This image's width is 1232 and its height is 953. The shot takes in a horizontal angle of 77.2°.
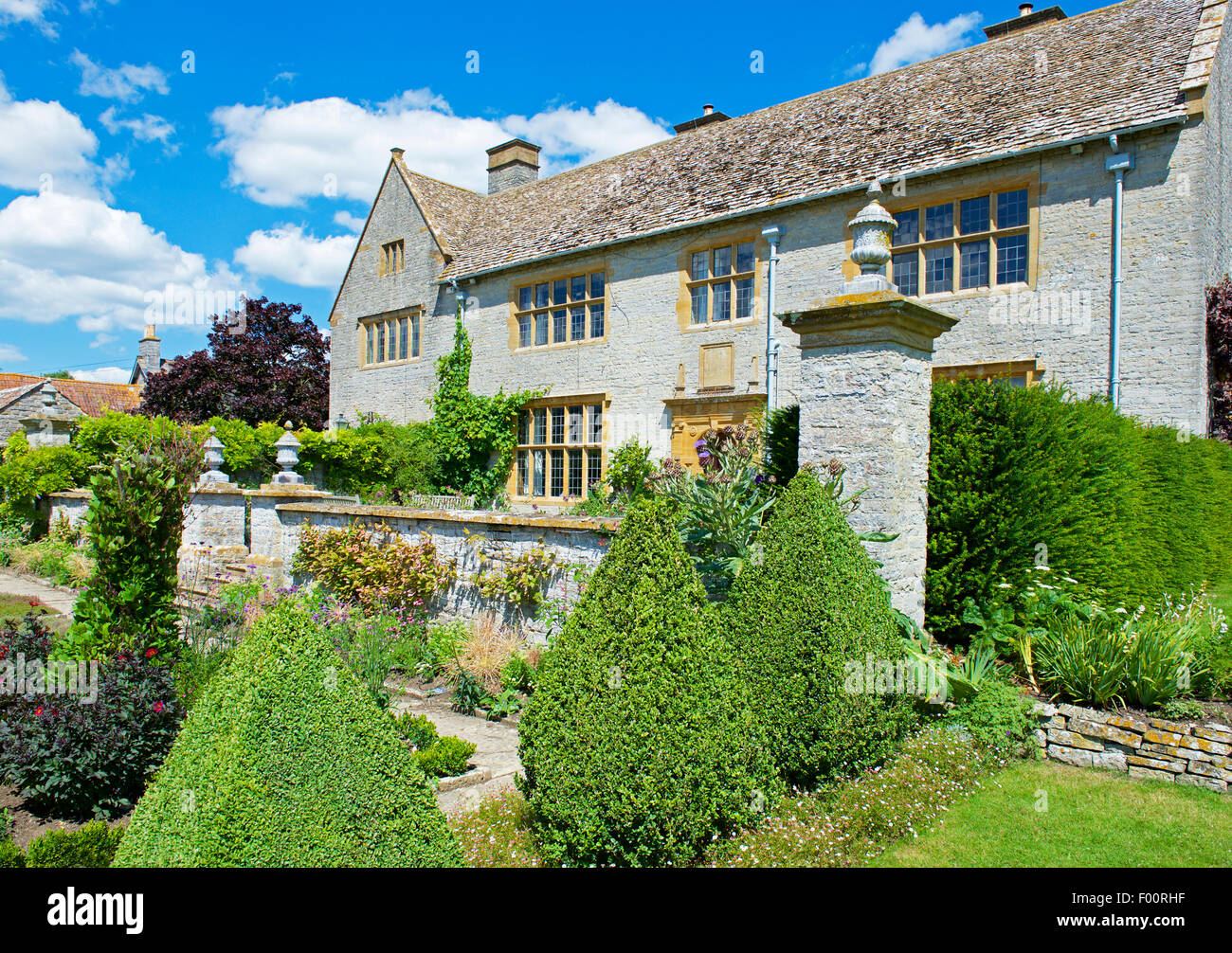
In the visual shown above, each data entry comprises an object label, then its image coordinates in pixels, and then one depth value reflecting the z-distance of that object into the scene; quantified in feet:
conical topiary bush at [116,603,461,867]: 9.45
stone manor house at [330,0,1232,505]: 34.91
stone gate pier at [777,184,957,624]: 18.44
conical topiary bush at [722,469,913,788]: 14.48
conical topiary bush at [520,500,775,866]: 11.81
